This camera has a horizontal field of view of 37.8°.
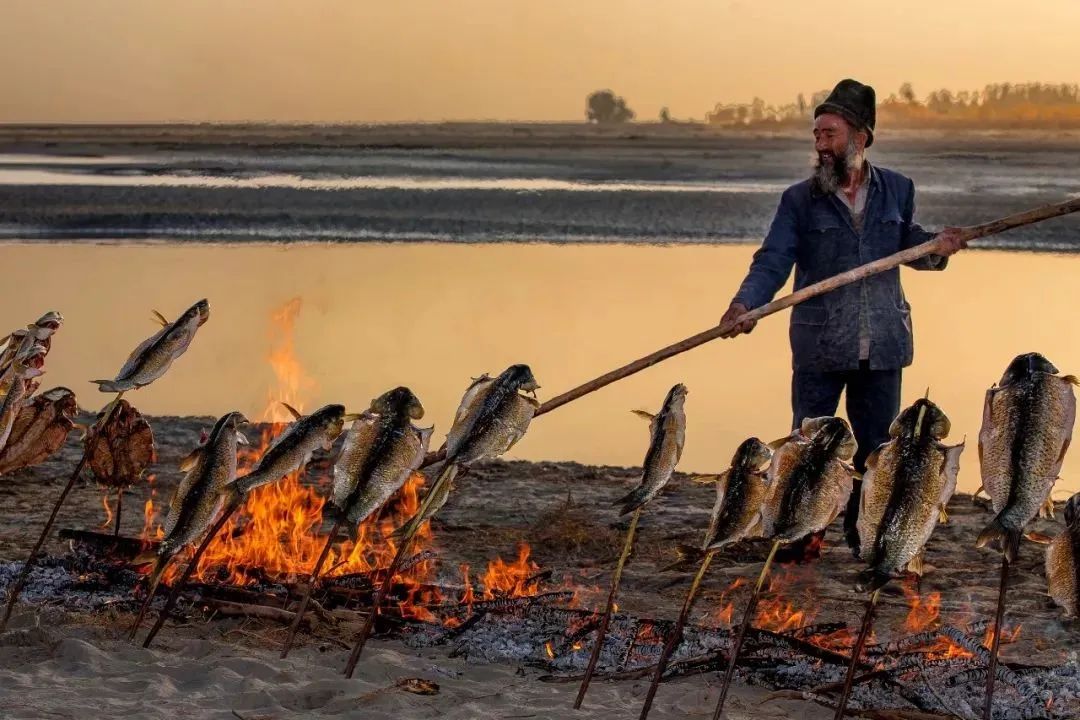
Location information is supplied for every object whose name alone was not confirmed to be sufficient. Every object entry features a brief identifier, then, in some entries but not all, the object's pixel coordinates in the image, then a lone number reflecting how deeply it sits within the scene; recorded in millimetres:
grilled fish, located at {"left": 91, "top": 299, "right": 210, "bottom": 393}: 6152
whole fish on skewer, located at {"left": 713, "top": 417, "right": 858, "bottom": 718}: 5148
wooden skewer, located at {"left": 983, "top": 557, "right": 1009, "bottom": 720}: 4953
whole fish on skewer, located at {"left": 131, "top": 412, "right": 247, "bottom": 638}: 6039
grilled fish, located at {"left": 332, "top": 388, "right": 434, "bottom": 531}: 5566
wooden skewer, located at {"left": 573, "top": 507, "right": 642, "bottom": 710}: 5576
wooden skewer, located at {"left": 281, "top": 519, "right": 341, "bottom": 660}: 5746
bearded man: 8289
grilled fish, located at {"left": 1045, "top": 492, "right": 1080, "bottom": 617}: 5266
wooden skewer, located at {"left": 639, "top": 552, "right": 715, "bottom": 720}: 5422
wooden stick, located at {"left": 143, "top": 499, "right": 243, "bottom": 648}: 6008
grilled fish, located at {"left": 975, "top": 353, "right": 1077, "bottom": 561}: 4832
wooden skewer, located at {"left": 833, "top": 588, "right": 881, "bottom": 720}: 5055
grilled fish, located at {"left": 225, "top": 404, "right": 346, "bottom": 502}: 5727
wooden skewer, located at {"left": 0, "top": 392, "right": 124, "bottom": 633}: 6512
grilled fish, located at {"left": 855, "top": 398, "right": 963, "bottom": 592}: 4887
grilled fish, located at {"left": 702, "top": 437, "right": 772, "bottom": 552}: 5340
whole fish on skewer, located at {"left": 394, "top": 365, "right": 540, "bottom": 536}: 5504
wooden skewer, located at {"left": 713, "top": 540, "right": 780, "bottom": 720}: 5146
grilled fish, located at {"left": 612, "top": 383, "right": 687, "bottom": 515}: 5516
